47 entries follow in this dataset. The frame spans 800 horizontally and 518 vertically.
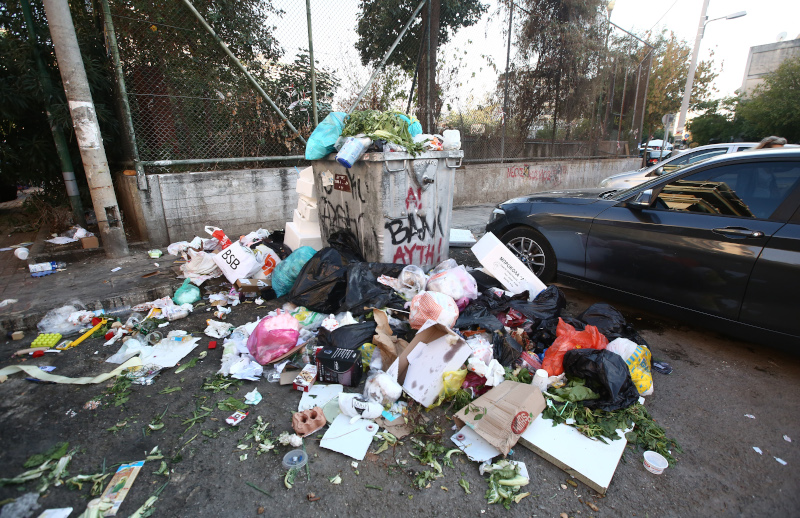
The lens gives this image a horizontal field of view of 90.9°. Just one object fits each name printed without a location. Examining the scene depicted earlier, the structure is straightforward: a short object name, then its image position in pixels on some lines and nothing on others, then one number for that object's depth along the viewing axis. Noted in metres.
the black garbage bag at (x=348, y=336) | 2.85
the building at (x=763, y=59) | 37.50
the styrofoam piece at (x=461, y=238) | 5.80
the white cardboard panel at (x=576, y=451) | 1.96
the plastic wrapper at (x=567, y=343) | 2.70
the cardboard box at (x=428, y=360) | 2.46
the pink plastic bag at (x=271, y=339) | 2.93
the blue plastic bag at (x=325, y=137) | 4.31
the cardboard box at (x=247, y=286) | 4.09
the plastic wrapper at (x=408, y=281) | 3.65
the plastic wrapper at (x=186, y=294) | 3.96
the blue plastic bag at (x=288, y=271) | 4.07
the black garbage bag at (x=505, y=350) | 2.78
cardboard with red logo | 2.10
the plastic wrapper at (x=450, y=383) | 2.46
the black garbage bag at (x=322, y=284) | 3.61
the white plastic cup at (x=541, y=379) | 2.54
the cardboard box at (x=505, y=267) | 3.81
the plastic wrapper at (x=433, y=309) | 2.97
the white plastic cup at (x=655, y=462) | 2.02
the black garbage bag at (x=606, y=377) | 2.38
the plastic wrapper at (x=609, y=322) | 3.06
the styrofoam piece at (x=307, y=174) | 4.96
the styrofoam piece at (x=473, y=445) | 2.07
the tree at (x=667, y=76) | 23.06
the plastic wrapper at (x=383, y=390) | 2.42
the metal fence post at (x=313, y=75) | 6.03
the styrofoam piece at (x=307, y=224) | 4.84
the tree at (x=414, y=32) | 7.01
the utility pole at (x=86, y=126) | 4.39
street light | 15.26
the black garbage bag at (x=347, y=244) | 4.18
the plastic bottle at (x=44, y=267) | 4.48
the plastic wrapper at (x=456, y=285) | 3.49
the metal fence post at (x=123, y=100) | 4.91
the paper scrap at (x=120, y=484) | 1.79
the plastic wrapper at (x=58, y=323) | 3.46
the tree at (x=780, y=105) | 19.80
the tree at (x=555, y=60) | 9.62
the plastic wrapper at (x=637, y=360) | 2.57
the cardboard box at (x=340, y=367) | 2.61
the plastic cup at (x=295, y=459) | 2.02
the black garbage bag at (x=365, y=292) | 3.45
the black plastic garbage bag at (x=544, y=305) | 3.28
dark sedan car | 2.69
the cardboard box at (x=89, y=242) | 5.32
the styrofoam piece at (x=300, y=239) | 4.65
